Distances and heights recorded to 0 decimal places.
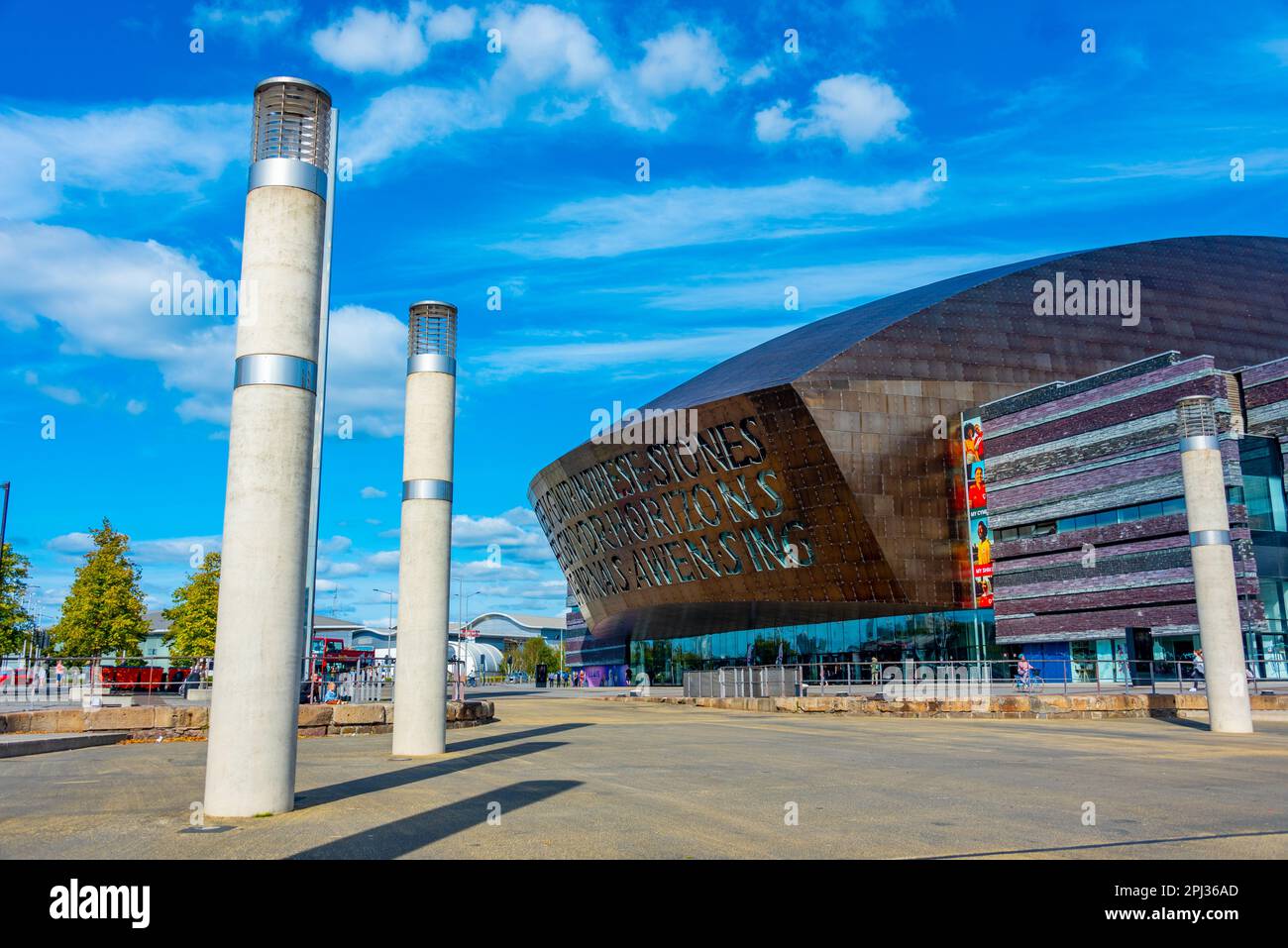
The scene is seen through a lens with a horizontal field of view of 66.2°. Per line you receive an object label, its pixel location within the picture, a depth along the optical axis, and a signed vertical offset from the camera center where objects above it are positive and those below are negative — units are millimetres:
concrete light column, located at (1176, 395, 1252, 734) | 23734 +750
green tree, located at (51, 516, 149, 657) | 56156 +1724
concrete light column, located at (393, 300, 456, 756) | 16609 +1457
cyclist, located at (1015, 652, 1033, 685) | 38438 -1812
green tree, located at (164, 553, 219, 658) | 62031 +1226
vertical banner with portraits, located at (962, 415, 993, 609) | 50469 +5423
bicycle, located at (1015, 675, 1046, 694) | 37628 -2473
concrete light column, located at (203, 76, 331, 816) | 9680 +1718
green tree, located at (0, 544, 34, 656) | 52594 +2130
